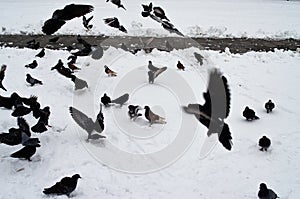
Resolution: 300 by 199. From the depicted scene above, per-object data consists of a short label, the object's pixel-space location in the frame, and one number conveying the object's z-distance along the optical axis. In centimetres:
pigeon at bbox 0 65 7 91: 402
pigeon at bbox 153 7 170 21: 269
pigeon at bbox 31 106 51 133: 377
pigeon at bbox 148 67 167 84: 590
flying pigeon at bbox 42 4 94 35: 283
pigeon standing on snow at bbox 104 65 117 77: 628
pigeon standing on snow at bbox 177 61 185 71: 677
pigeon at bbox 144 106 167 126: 450
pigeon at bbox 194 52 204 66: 680
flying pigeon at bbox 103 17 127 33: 434
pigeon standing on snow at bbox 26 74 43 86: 571
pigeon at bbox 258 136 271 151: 399
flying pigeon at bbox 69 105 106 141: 383
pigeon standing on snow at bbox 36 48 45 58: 725
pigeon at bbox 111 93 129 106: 504
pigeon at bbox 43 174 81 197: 312
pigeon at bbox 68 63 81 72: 606
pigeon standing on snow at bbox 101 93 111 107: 502
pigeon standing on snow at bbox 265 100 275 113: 510
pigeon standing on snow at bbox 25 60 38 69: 662
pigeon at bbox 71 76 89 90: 552
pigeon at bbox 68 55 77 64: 649
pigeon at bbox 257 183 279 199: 310
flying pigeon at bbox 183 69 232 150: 215
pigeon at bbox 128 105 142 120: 465
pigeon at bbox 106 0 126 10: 334
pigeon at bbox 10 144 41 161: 352
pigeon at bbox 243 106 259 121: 478
